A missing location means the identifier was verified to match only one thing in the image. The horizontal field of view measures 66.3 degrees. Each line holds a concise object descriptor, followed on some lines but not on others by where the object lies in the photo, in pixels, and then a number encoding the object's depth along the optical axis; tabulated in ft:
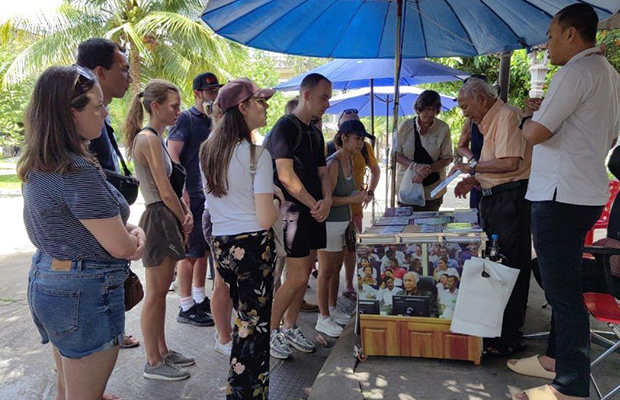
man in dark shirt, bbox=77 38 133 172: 8.36
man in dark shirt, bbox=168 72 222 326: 13.73
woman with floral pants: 8.32
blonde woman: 10.12
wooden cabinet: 9.70
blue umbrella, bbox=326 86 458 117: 28.78
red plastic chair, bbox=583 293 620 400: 8.38
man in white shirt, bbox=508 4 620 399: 7.78
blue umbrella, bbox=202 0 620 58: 12.67
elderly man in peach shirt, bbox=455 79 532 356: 10.06
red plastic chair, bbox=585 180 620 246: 15.43
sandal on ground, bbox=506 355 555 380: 9.18
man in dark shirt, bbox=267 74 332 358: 10.41
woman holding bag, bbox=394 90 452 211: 15.94
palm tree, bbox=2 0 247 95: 45.60
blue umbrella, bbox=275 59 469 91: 20.20
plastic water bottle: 9.56
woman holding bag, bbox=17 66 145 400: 5.62
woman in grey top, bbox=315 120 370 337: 12.87
